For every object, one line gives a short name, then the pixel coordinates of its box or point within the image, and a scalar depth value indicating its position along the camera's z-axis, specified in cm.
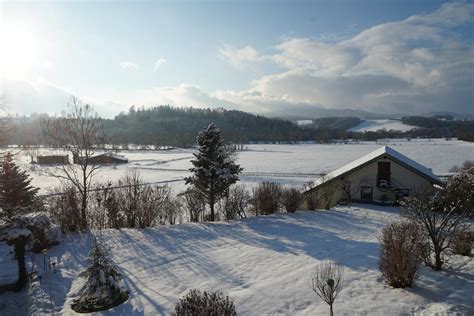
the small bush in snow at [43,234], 1312
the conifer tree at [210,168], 2109
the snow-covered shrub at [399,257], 930
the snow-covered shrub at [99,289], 912
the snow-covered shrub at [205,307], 637
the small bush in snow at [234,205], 2258
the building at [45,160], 7044
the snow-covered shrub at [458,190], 1493
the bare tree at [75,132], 1903
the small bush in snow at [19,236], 1051
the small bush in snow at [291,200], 2344
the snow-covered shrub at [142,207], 1914
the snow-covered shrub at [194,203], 2198
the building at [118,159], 7586
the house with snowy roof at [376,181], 2617
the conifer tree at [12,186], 1747
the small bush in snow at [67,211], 1759
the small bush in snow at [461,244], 1223
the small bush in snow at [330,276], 673
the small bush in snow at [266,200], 2359
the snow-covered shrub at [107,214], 1892
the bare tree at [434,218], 1083
